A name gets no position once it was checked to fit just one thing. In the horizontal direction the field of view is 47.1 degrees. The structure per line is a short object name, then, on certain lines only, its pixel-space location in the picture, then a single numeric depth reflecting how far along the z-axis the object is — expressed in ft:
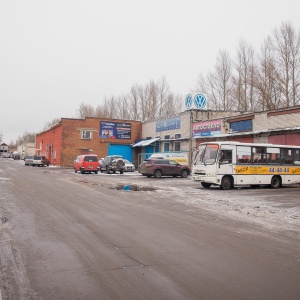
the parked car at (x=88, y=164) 109.40
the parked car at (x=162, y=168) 94.22
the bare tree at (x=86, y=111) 262.02
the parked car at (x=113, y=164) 111.24
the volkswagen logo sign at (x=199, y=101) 126.84
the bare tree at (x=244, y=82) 144.46
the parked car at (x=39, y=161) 167.53
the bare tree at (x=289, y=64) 119.96
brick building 159.33
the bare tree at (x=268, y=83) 127.54
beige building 84.94
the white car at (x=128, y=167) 124.04
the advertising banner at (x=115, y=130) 164.14
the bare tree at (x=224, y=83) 159.34
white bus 62.08
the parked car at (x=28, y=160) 170.99
